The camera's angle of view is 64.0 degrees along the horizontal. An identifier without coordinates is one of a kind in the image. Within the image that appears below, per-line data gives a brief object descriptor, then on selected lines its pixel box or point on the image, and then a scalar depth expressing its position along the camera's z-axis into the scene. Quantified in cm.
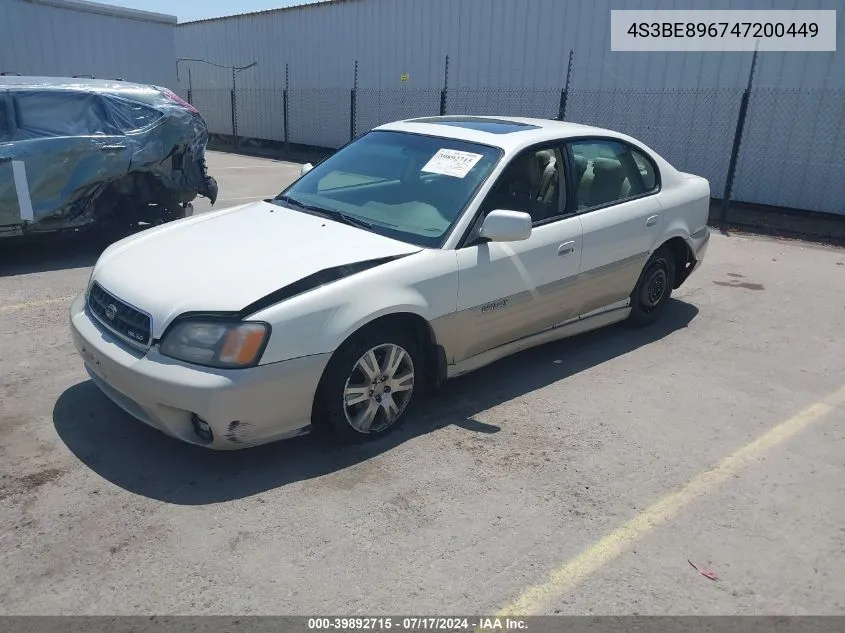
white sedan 315
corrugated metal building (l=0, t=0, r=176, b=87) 1488
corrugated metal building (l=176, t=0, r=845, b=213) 1055
